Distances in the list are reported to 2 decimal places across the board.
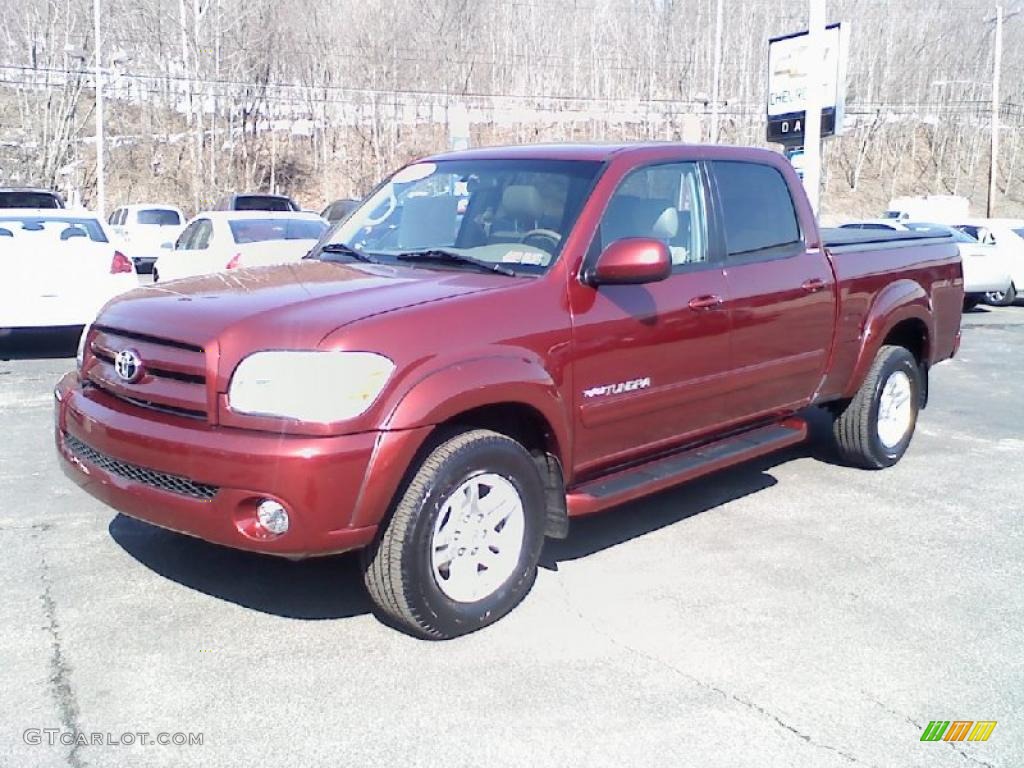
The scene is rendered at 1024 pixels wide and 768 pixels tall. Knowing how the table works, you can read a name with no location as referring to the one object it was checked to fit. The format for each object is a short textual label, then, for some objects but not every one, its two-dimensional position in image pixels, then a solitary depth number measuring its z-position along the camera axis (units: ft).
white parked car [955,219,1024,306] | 58.18
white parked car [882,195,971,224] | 101.64
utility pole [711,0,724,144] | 101.93
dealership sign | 48.85
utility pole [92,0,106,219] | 96.64
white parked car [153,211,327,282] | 38.76
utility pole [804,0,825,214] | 38.45
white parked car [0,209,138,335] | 32.17
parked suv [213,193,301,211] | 74.59
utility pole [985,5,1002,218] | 101.48
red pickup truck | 11.85
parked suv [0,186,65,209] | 61.26
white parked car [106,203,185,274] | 80.07
